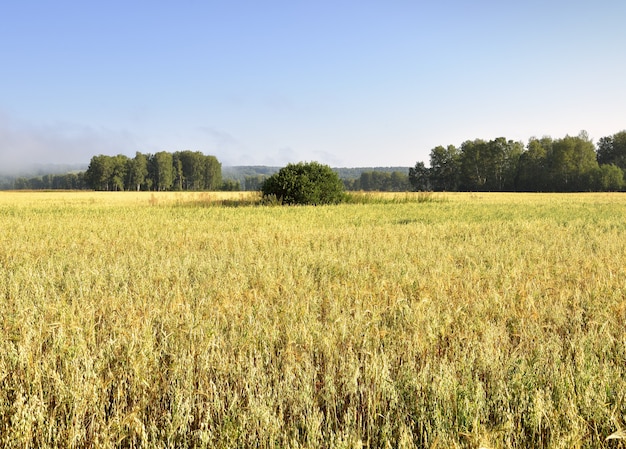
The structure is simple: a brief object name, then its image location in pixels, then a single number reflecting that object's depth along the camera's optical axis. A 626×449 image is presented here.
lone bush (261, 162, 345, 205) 27.94
